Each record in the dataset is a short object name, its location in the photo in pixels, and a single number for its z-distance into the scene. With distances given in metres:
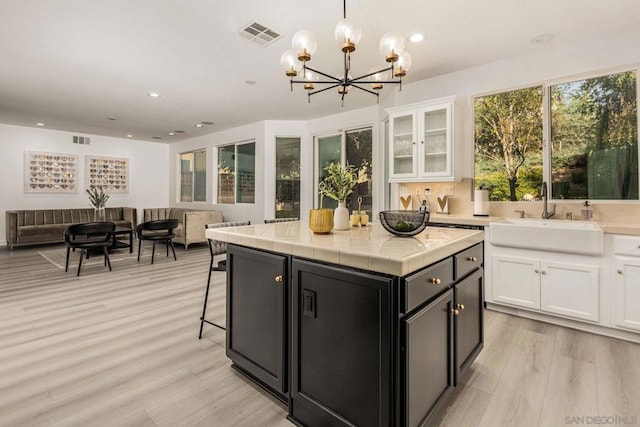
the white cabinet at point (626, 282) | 2.46
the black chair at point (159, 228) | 5.36
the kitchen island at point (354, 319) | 1.28
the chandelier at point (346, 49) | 2.05
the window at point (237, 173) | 7.11
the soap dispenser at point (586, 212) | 3.06
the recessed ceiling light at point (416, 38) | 3.04
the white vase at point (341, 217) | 2.12
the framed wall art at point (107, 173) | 8.00
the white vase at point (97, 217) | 7.44
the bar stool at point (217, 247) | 2.48
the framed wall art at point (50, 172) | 7.21
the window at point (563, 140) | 3.06
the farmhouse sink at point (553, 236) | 2.58
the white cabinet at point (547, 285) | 2.64
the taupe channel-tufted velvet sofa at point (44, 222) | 6.41
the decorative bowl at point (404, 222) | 1.81
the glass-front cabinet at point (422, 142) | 3.76
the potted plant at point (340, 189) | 2.02
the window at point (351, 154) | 5.67
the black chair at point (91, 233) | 4.61
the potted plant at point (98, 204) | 6.23
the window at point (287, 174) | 6.65
